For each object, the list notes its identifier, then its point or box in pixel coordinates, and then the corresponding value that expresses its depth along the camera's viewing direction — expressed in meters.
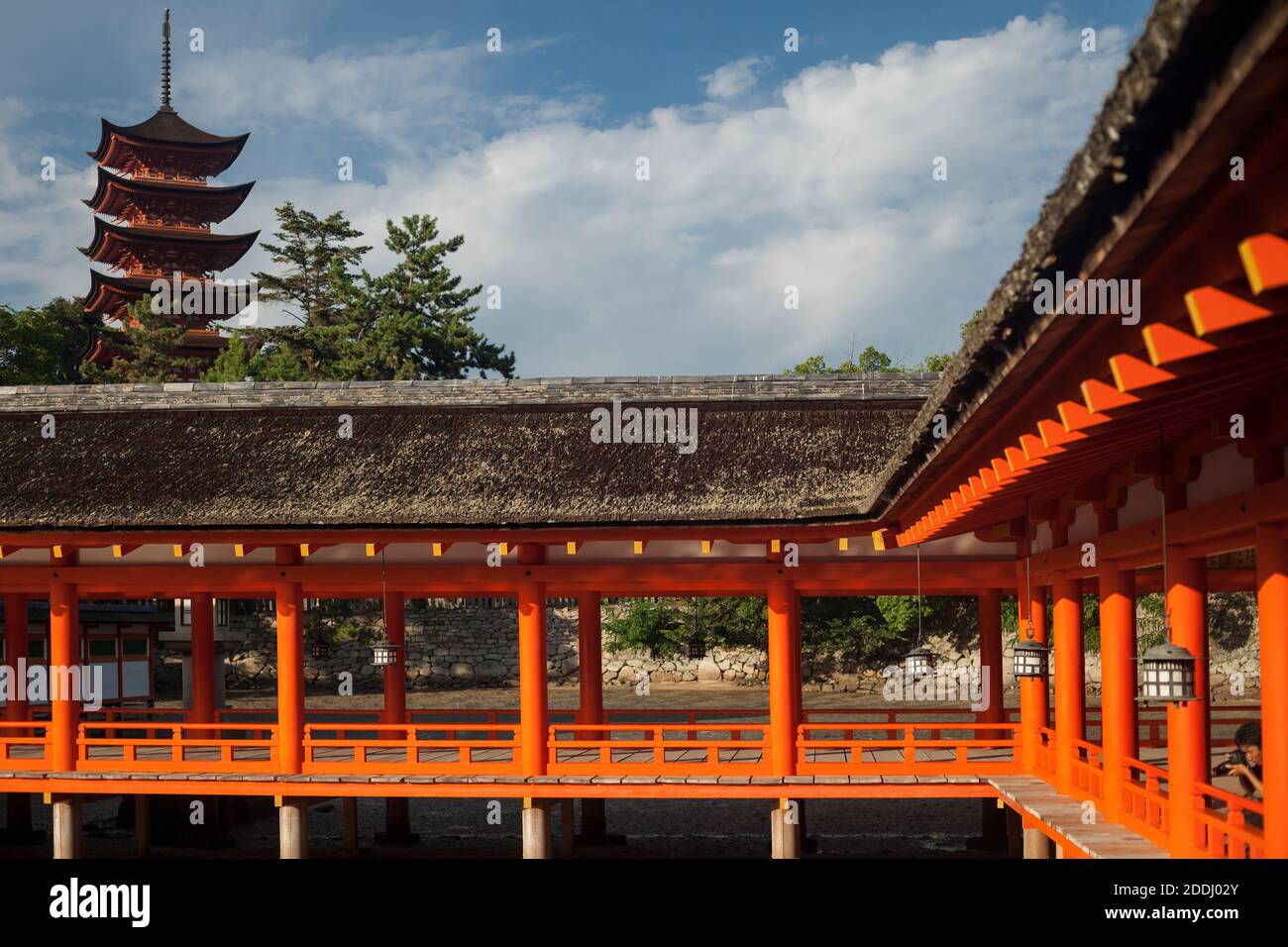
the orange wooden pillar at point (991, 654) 18.19
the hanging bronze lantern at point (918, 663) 13.04
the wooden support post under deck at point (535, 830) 15.34
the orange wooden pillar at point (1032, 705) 15.09
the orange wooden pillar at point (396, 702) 19.50
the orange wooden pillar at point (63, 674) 16.31
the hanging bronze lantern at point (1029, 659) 11.91
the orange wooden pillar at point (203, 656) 20.12
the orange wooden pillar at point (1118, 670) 11.06
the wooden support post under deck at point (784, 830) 15.07
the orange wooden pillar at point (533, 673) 15.55
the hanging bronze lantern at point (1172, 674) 7.63
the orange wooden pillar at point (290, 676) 16.02
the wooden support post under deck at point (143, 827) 19.83
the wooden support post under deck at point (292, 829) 15.82
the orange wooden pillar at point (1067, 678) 13.09
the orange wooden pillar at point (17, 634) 20.37
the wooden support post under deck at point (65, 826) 16.66
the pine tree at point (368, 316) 48.97
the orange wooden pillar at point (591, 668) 19.64
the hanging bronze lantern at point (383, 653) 16.27
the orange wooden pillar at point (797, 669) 16.36
